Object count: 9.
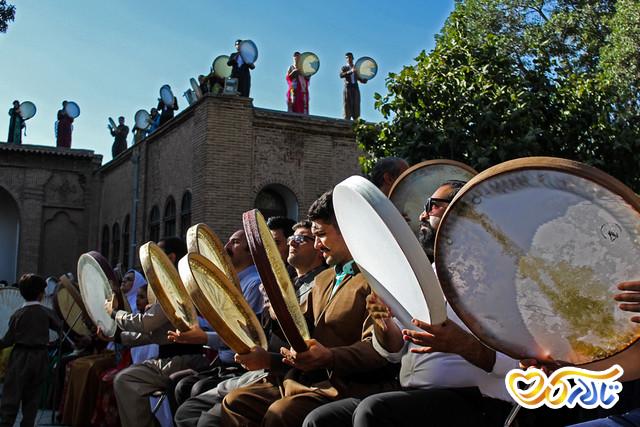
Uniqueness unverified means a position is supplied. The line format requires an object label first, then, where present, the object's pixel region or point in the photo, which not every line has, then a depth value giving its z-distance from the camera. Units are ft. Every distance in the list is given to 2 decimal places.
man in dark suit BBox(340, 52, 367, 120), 60.80
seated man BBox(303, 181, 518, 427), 9.12
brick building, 52.95
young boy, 23.36
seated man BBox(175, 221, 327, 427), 13.52
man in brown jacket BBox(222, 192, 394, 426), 10.93
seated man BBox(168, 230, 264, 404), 14.52
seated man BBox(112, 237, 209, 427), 17.95
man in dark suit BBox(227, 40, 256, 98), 55.57
